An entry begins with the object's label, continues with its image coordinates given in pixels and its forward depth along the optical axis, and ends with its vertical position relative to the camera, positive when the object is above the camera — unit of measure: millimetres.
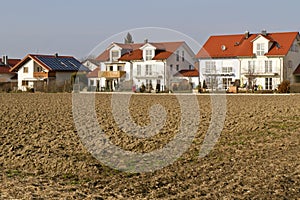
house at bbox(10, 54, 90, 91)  68125 +2610
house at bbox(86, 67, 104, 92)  69500 +1485
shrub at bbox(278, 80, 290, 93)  47250 +204
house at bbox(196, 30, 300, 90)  57062 +3176
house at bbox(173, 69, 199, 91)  57112 +1213
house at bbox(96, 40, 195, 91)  65188 +3257
